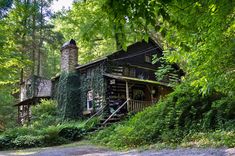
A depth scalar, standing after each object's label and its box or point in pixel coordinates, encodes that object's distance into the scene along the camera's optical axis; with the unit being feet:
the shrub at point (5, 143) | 35.30
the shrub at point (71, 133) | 39.59
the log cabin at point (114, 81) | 48.53
